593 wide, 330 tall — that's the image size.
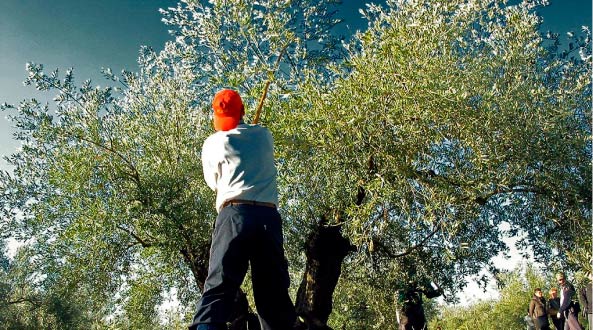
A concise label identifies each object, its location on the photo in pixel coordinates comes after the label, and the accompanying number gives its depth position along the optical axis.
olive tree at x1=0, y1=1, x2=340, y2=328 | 12.08
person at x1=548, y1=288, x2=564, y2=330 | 16.12
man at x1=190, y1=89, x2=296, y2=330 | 3.85
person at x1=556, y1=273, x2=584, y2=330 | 13.58
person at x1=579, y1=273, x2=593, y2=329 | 12.16
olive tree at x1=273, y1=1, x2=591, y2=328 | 9.62
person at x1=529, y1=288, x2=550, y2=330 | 15.96
